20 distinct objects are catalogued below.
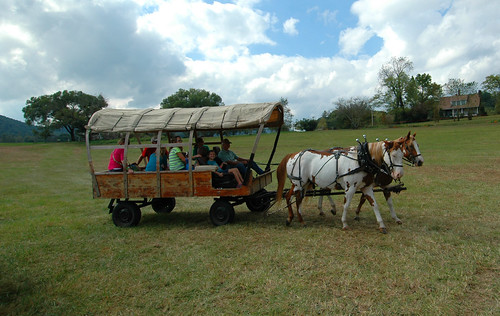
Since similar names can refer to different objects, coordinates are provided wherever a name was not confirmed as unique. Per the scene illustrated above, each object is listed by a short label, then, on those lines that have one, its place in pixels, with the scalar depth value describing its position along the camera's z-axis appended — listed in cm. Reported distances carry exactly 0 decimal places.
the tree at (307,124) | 6795
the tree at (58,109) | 5716
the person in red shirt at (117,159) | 731
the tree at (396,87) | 6456
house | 6756
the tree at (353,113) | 6328
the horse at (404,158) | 550
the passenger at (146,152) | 795
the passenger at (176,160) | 700
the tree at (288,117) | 7701
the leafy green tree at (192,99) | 7988
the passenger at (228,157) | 731
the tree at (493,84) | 6581
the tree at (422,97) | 6000
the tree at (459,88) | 7106
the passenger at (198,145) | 762
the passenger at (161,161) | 710
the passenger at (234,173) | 666
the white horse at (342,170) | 582
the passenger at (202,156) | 716
